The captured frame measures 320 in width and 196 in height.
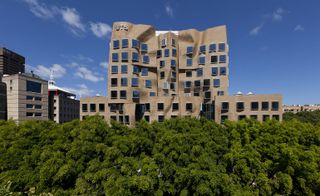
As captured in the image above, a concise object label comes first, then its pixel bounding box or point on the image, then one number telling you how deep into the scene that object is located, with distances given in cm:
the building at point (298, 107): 13488
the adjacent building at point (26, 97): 5812
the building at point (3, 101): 5789
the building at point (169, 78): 4031
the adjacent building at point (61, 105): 7881
